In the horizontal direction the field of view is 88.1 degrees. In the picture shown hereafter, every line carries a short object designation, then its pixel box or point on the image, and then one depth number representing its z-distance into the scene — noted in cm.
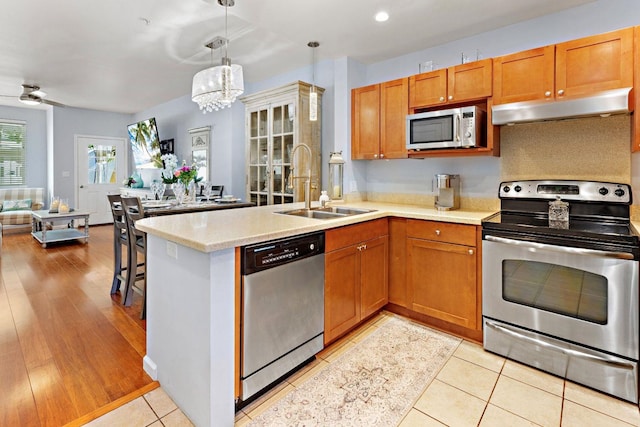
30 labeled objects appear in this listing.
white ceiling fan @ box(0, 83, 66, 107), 536
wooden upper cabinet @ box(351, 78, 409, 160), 309
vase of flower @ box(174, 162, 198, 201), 415
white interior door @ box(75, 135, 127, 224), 762
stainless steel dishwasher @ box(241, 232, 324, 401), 166
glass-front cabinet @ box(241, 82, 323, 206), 378
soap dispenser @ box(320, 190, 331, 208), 301
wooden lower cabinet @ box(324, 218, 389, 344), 220
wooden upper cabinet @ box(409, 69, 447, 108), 281
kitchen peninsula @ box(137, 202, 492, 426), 152
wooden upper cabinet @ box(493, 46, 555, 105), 231
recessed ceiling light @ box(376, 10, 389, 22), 260
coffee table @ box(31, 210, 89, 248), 543
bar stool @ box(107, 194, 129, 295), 319
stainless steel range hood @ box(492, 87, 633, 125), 198
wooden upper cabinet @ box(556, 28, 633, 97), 205
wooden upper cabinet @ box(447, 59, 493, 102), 258
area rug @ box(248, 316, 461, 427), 167
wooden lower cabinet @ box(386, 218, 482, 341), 238
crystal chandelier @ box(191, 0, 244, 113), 329
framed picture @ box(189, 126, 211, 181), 564
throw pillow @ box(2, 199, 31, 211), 684
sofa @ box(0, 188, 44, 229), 660
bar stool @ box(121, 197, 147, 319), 279
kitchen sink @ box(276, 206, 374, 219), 276
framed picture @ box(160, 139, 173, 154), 667
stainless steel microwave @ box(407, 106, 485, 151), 256
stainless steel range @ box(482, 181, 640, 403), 180
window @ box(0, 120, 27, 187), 707
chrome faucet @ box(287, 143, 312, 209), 272
